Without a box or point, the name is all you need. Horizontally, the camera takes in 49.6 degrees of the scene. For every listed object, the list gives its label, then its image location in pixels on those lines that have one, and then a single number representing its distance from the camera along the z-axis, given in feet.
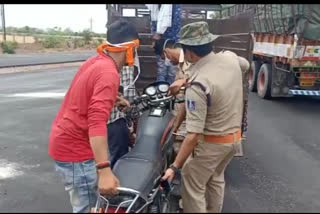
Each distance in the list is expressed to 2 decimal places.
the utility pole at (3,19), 98.96
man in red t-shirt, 6.55
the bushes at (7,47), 85.58
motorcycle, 6.60
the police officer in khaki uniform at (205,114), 7.43
